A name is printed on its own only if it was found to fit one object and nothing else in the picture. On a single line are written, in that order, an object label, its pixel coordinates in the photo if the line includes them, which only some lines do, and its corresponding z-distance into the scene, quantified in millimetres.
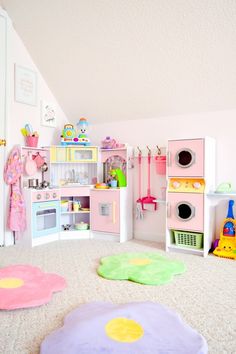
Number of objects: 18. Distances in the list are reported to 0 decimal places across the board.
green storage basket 3275
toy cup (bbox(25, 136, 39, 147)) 3885
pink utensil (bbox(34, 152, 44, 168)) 4031
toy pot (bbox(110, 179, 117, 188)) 3914
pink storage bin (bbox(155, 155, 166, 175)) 3811
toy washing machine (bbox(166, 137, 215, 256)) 3188
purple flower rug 1444
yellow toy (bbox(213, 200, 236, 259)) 3174
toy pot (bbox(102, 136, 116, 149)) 4094
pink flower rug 2016
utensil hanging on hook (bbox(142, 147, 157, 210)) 3944
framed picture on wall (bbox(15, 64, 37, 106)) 3846
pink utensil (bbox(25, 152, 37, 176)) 3848
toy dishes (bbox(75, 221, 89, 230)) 4090
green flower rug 2483
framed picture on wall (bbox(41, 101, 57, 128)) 4215
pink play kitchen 3754
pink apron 3553
